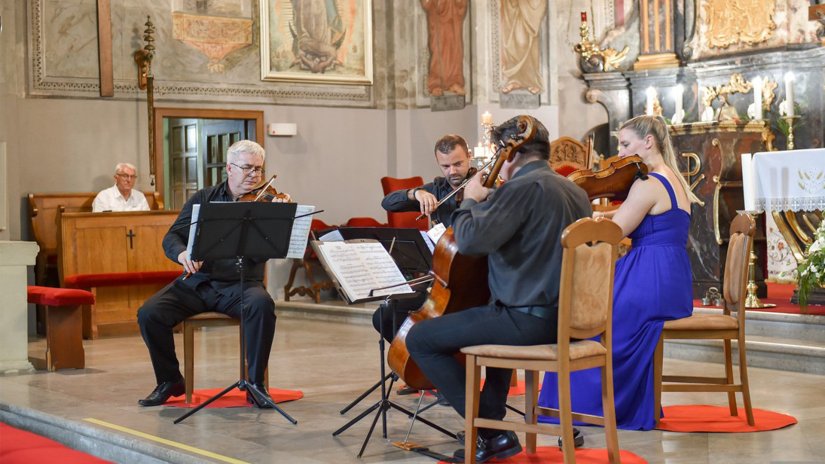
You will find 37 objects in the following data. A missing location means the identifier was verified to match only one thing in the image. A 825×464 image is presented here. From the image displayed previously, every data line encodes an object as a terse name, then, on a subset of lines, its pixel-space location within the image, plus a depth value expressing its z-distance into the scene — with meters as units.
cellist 3.76
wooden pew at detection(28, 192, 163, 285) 9.61
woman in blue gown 4.82
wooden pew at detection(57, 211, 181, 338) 8.97
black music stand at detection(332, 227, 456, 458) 4.84
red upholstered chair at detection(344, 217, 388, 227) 11.02
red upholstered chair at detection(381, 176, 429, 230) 10.94
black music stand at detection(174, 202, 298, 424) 4.93
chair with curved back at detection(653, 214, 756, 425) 4.83
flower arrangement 7.00
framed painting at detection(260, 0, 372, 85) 11.73
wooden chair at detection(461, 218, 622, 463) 3.68
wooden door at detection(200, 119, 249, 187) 11.79
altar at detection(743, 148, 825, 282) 7.46
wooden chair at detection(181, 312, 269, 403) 5.48
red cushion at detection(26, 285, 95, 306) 7.02
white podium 6.82
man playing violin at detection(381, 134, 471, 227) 5.39
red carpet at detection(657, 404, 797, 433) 4.78
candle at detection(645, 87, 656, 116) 11.68
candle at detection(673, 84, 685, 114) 10.70
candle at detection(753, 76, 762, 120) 10.38
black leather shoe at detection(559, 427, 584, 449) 4.32
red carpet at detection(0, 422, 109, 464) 3.92
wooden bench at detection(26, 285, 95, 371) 7.03
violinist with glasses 5.43
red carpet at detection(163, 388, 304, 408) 5.54
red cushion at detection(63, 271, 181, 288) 8.79
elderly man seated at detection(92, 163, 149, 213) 9.76
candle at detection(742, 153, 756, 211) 7.66
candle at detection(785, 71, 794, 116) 10.02
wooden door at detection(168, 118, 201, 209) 11.93
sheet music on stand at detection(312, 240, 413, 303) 4.27
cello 4.05
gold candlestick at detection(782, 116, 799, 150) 10.42
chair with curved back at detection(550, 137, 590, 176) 11.18
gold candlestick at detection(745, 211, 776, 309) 7.81
